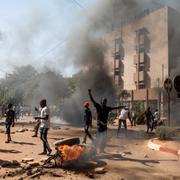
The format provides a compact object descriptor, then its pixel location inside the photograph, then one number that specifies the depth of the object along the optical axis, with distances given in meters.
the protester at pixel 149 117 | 10.04
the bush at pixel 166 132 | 6.71
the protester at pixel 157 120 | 11.72
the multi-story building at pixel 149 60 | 15.01
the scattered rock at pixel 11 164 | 4.39
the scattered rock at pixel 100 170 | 3.97
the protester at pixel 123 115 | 8.32
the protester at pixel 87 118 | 6.16
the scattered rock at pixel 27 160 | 4.64
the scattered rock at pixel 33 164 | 4.29
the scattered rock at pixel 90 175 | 3.81
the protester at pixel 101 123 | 5.30
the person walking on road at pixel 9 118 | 7.11
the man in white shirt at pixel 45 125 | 5.21
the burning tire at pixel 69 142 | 4.70
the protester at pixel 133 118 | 15.09
